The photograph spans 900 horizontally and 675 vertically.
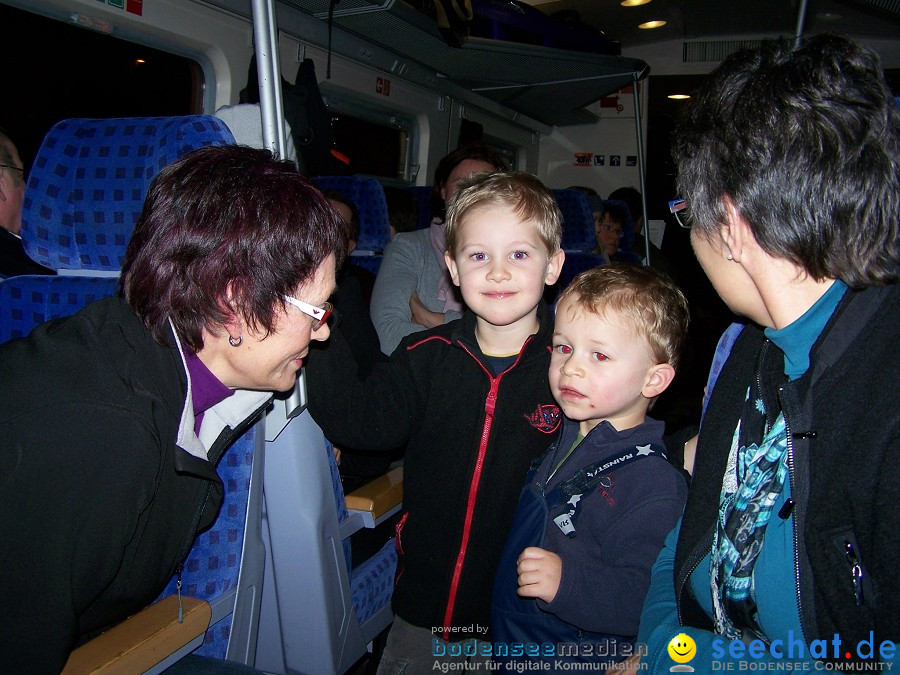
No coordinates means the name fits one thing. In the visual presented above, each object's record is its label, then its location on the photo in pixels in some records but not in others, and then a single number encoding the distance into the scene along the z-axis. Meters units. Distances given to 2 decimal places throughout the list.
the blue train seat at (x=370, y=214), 3.87
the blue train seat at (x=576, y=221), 4.34
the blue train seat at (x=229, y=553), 1.48
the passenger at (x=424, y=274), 2.89
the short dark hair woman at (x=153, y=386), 0.99
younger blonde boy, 1.33
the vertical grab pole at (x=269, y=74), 1.51
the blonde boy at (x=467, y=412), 1.62
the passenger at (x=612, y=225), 6.23
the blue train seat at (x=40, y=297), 1.55
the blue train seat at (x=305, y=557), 1.69
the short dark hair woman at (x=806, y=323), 0.91
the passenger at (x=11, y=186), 2.78
